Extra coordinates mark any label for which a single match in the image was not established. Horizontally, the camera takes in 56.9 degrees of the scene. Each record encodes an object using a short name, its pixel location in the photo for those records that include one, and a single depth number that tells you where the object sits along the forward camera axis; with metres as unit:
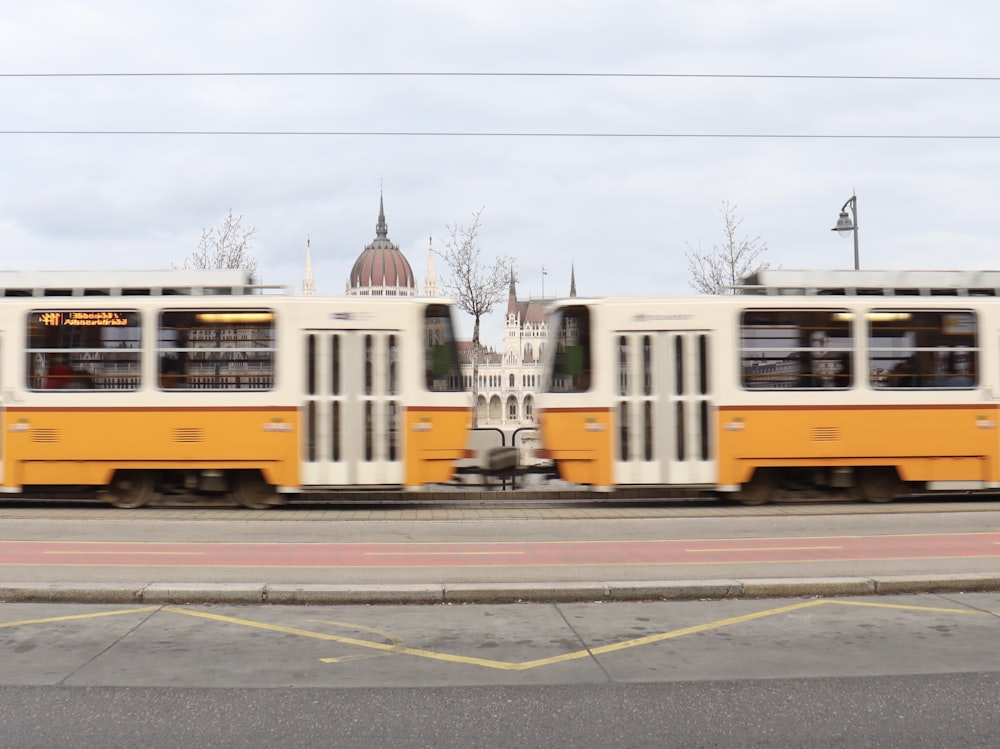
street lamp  21.55
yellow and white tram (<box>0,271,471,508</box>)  13.74
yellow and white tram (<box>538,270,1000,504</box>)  14.01
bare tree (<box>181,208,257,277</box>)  34.62
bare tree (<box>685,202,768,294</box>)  34.62
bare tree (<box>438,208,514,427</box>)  30.70
